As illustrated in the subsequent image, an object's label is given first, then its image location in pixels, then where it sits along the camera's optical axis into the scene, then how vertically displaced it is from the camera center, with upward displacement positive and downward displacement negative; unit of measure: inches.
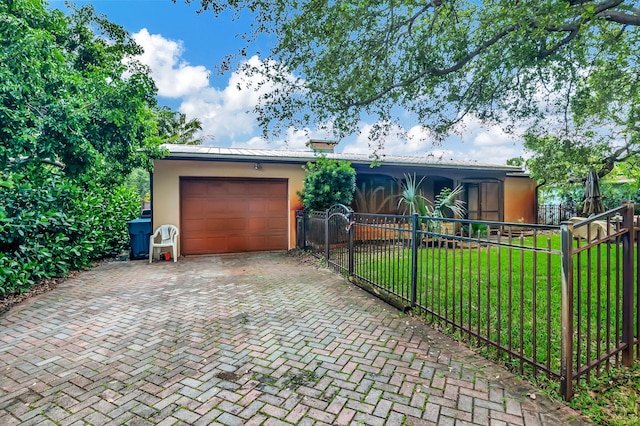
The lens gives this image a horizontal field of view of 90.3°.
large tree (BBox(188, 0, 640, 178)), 192.4 +104.2
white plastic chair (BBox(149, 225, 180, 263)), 315.3 -27.9
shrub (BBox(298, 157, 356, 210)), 331.3 +28.2
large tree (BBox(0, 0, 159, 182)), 173.5 +76.1
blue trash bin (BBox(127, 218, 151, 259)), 324.5 -26.7
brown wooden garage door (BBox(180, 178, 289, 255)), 348.6 -4.6
